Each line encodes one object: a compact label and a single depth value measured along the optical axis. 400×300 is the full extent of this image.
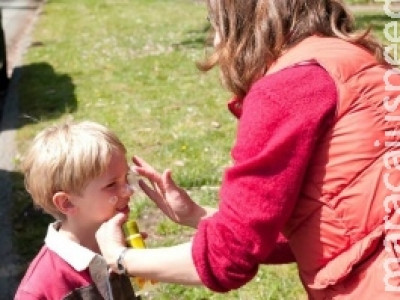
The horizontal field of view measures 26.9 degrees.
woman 2.24
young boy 2.74
